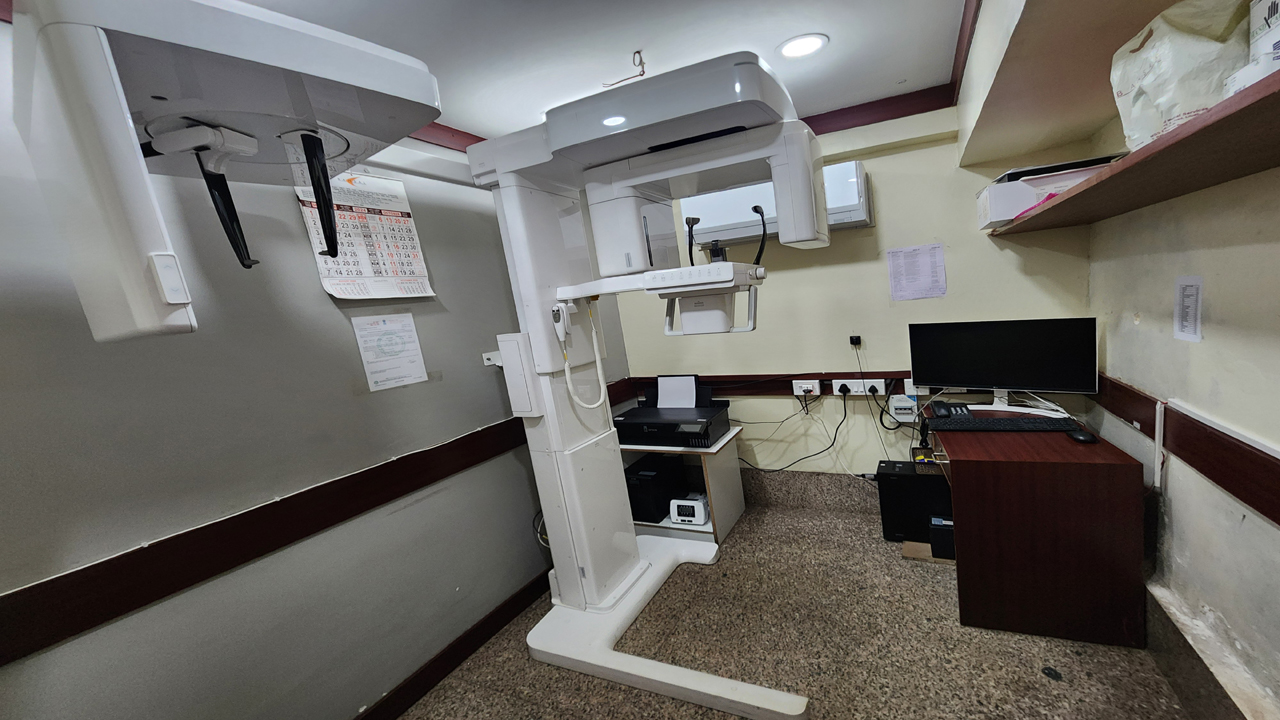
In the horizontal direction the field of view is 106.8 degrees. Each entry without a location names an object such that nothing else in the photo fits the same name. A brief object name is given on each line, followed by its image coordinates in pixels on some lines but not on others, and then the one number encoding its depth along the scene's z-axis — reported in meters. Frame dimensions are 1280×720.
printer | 2.24
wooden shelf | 0.61
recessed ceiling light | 1.55
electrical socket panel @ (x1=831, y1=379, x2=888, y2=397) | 2.36
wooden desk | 1.42
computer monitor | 1.76
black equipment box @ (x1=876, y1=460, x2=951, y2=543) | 2.10
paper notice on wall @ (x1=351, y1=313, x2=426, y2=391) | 1.60
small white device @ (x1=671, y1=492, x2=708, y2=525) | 2.38
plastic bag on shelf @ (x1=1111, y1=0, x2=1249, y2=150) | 0.72
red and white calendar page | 1.53
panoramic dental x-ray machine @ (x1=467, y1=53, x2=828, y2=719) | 1.21
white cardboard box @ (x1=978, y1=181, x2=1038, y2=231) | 1.67
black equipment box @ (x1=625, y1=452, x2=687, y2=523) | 2.44
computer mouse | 1.55
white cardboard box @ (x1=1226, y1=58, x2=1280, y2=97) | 0.64
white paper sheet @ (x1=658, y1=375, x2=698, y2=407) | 2.52
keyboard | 1.69
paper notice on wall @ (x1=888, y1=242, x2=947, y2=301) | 2.21
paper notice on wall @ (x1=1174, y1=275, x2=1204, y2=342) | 1.21
